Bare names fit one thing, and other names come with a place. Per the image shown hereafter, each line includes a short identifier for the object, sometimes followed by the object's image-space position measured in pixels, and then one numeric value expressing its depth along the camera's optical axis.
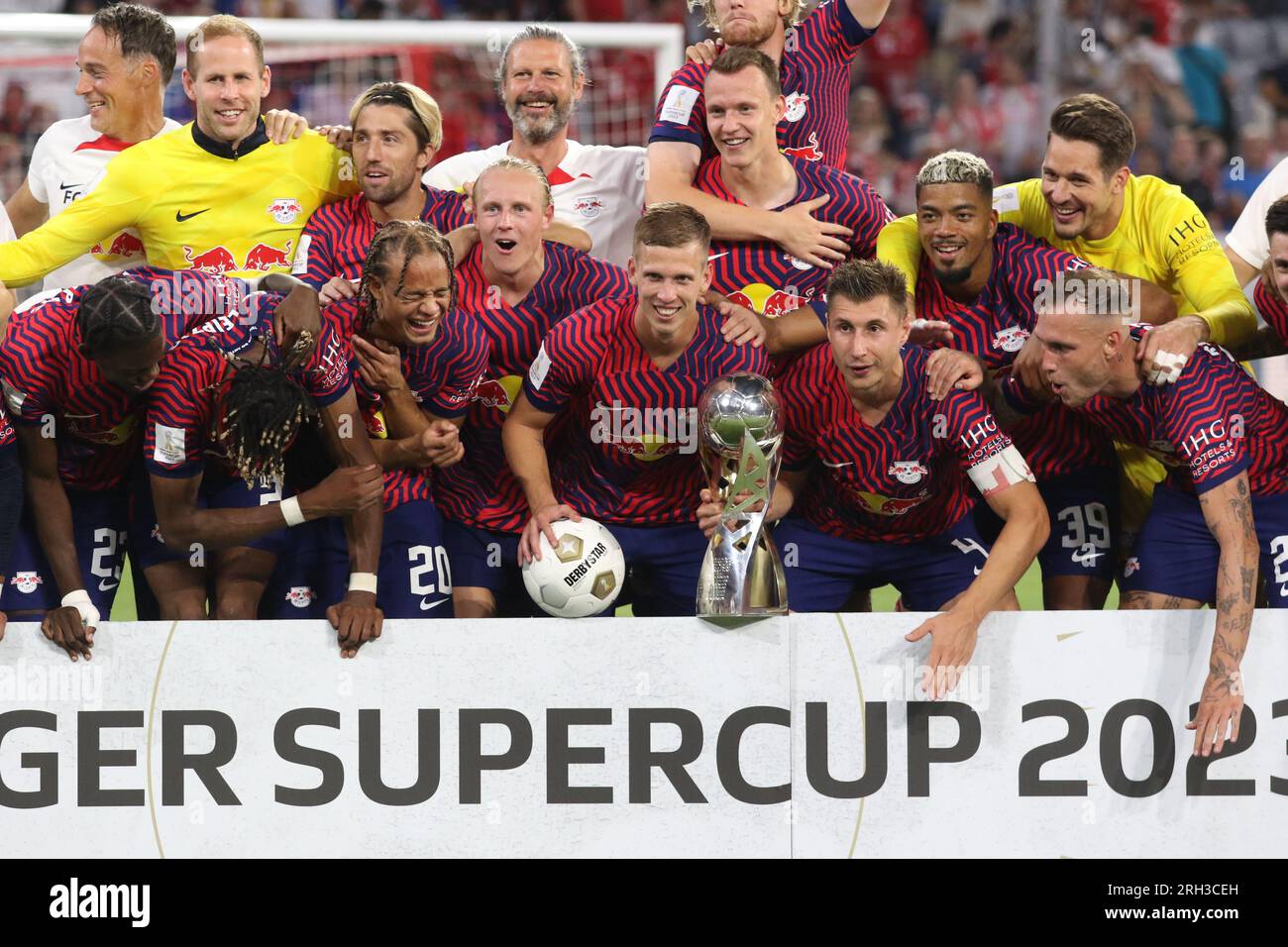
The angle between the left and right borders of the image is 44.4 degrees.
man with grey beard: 5.93
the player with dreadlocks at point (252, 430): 4.64
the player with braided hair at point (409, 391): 4.87
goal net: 8.57
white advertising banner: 4.48
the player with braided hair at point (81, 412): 4.56
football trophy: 4.45
